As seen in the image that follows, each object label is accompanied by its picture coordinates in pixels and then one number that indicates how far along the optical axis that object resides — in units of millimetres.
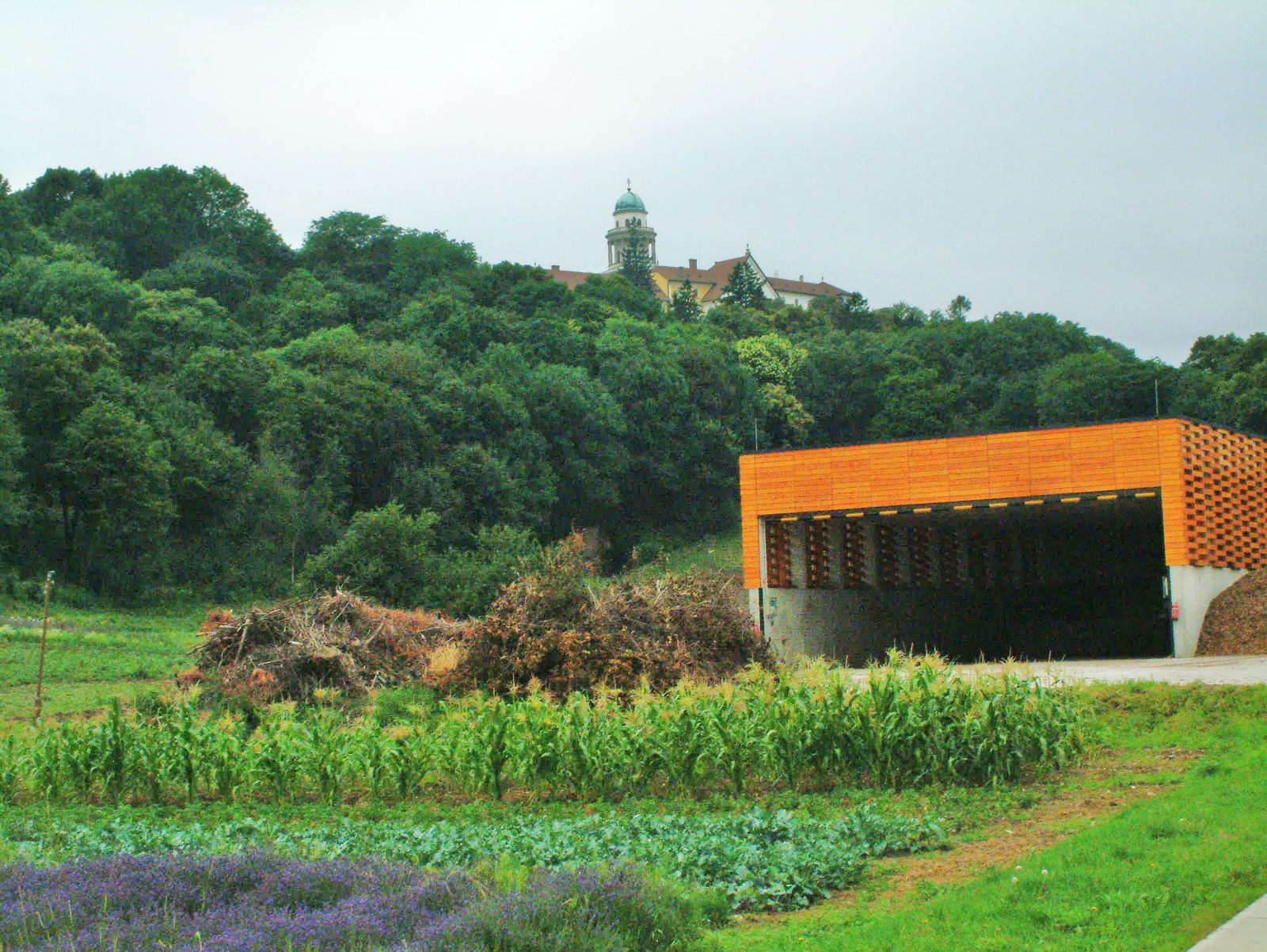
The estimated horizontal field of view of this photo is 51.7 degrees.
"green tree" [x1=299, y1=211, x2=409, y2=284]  95625
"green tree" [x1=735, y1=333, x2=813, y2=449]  89000
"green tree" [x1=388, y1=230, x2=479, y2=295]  92562
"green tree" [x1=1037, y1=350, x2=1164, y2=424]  80250
